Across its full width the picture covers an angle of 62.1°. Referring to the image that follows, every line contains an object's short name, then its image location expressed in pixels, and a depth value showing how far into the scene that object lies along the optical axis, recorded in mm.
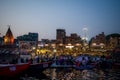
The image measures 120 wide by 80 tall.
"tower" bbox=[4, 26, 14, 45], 69392
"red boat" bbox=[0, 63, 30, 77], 16849
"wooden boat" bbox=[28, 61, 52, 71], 21357
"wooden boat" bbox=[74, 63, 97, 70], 26617
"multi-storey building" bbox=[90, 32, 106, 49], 76193
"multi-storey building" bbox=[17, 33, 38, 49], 70791
